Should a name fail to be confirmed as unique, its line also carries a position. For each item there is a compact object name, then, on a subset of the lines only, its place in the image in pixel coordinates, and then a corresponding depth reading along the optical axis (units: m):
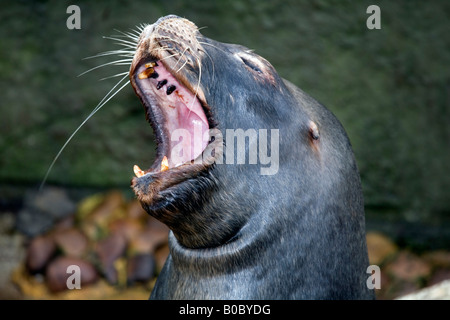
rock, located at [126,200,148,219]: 5.76
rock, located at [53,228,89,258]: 5.45
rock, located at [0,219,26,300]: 5.21
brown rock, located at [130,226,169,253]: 5.47
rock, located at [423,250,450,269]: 5.40
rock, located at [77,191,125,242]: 5.63
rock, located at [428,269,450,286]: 5.23
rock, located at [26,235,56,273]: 5.38
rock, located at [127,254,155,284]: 5.29
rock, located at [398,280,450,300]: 3.86
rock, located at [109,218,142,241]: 5.57
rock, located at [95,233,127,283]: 5.32
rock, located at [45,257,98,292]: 5.19
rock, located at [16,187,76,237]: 5.71
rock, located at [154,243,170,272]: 5.35
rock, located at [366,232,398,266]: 5.45
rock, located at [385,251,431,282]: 5.30
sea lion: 2.79
